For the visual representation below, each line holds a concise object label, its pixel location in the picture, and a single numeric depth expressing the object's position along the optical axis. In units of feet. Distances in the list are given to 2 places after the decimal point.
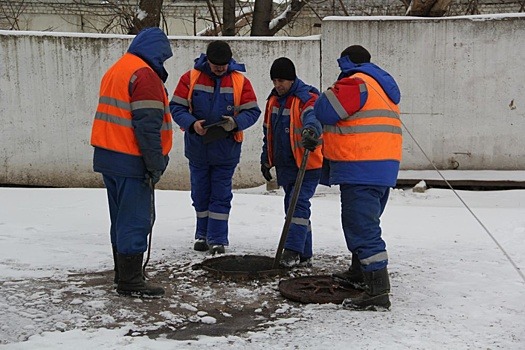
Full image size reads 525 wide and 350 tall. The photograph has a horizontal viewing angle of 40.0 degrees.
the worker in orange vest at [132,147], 15.19
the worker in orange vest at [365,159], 14.51
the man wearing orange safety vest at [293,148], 18.03
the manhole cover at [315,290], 15.26
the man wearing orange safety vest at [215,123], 19.27
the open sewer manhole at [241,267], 16.98
